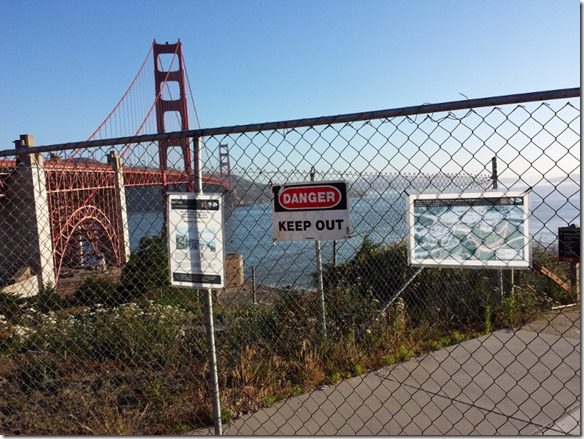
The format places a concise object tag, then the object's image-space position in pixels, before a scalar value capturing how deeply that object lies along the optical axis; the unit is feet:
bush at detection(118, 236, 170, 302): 19.74
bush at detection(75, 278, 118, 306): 25.79
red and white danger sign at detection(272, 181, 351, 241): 7.22
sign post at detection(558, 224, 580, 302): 14.82
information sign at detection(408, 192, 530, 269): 7.16
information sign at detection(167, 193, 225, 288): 7.72
